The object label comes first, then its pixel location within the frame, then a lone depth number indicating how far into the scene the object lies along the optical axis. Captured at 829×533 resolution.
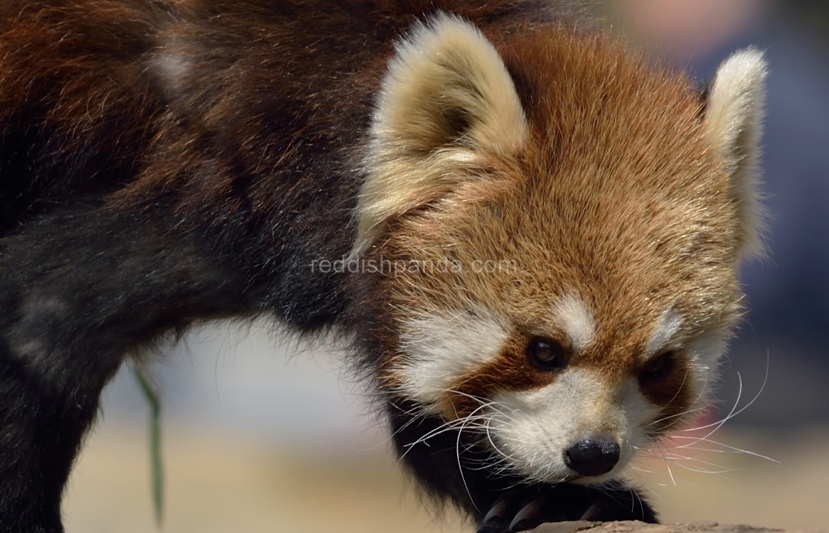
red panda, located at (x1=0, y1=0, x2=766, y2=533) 4.12
